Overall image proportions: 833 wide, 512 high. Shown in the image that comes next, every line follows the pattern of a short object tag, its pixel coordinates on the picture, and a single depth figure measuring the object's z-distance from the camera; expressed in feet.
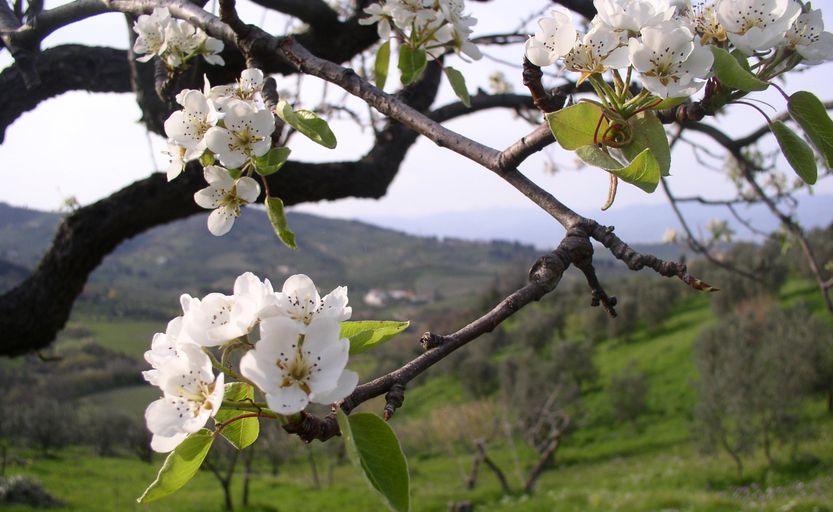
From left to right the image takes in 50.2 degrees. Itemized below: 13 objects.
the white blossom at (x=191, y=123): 1.20
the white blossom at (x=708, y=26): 1.06
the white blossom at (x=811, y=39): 1.03
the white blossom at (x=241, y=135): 1.15
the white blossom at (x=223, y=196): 1.26
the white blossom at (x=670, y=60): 0.95
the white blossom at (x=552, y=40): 1.04
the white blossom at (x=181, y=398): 0.94
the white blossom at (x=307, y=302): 1.00
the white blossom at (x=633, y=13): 1.01
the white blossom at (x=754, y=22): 1.00
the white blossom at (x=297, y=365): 0.87
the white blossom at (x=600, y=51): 1.01
